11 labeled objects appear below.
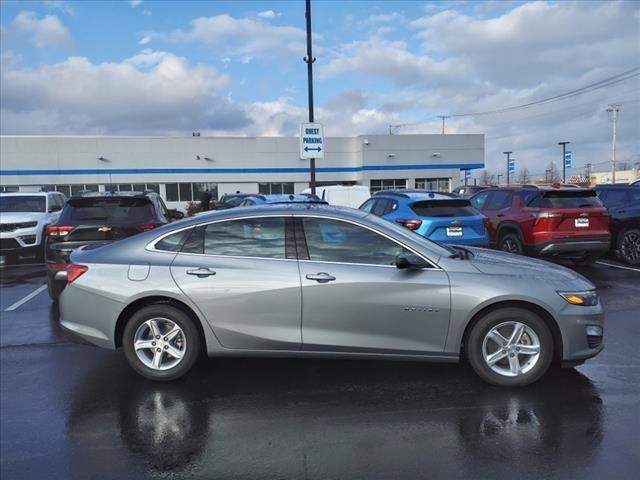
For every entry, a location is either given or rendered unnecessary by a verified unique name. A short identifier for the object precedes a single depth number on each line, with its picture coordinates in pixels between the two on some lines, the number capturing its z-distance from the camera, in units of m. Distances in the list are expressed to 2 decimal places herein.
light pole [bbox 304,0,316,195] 12.98
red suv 9.49
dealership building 40.34
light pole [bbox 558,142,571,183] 49.63
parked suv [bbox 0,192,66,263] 11.88
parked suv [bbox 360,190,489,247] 8.63
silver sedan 4.31
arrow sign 12.80
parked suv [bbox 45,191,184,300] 7.06
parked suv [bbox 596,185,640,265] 10.77
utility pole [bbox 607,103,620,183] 52.06
